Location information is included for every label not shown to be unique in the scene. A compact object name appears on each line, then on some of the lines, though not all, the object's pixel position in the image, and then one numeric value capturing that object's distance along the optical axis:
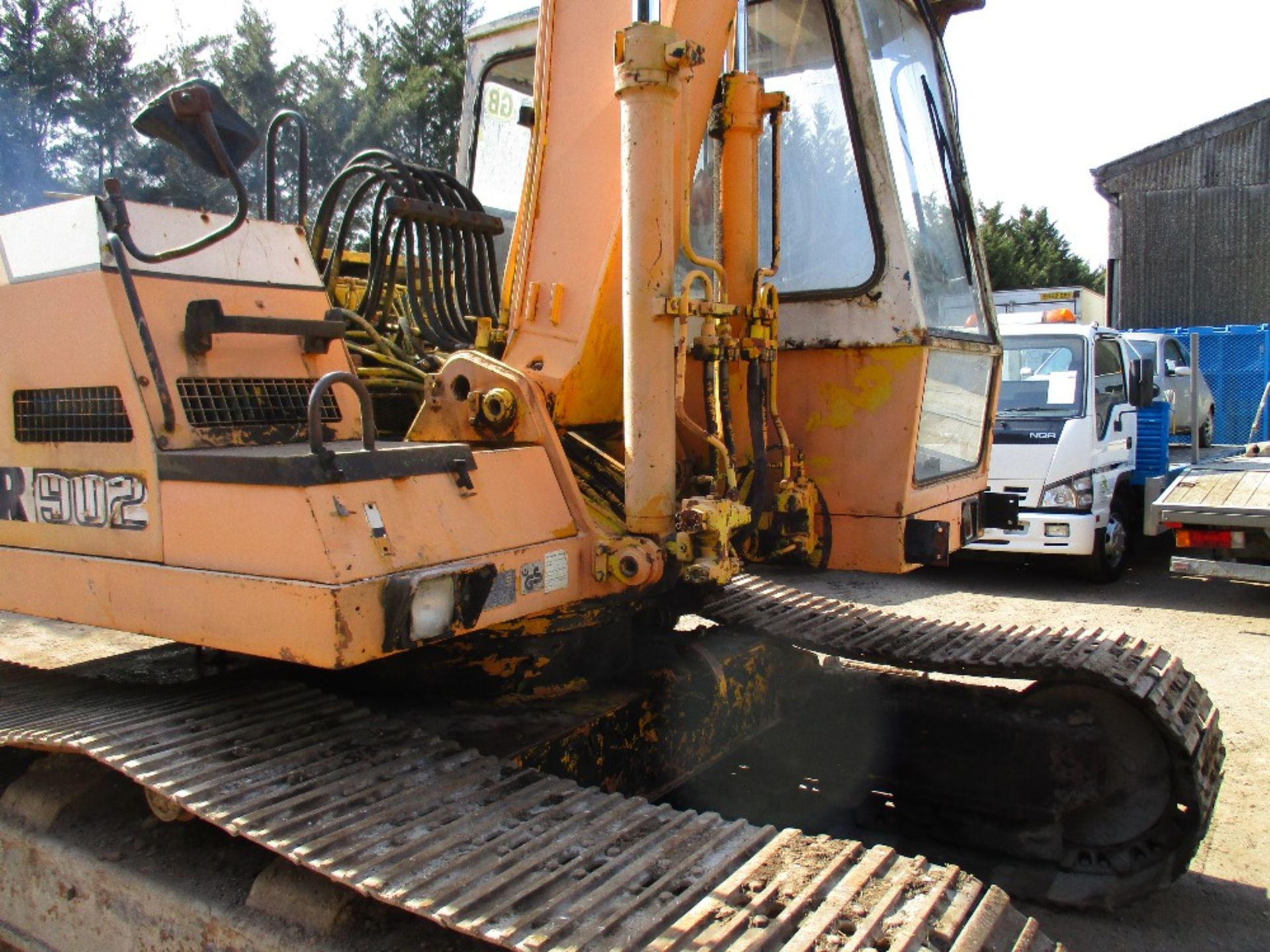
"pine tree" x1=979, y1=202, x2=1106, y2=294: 33.66
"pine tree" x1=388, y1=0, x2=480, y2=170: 22.73
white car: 11.80
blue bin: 9.82
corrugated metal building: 18.47
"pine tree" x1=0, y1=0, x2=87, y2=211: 20.08
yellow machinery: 2.38
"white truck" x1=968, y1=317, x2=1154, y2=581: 8.44
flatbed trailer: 7.31
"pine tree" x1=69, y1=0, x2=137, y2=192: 20.67
